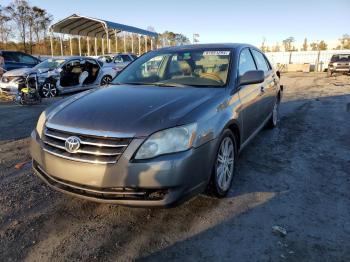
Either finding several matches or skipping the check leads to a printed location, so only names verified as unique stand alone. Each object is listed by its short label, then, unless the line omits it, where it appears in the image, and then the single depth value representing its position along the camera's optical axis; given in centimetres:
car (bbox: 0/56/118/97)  1090
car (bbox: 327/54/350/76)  2317
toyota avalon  264
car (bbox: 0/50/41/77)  1484
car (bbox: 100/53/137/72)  1752
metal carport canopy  2059
